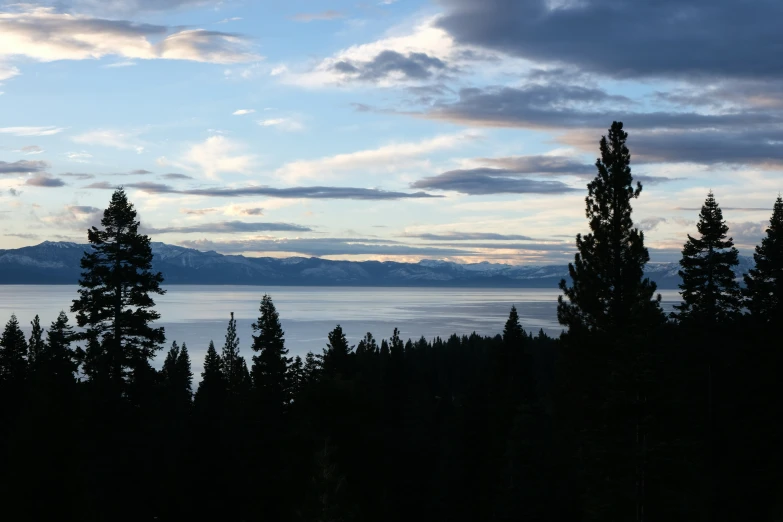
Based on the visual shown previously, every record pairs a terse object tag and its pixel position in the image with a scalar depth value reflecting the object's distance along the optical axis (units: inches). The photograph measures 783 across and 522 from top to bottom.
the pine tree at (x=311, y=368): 1635.1
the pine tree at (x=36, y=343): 3206.9
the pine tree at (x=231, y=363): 3134.4
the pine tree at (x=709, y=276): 1695.4
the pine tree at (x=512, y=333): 2064.5
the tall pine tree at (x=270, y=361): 1881.2
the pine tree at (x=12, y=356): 1907.9
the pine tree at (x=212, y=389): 1542.8
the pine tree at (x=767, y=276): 1596.9
